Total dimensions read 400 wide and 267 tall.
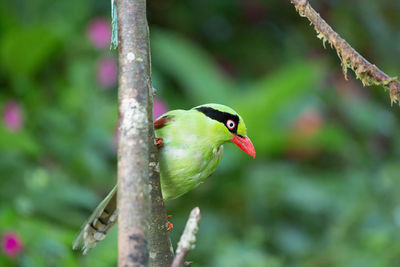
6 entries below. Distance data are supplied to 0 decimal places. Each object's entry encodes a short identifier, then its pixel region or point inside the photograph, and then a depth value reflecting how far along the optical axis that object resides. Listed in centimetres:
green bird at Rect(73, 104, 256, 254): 422
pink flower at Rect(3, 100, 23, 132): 777
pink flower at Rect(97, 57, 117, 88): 877
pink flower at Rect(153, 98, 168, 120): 819
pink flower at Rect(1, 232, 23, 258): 558
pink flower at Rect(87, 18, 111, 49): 903
